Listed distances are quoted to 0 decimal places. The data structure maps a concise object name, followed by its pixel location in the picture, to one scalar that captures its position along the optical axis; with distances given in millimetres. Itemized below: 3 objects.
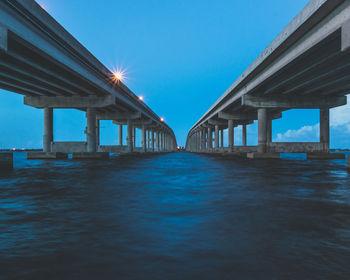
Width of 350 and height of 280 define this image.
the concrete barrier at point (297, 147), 36241
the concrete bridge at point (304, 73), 14016
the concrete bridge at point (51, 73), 14906
